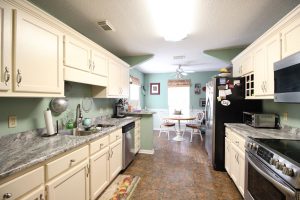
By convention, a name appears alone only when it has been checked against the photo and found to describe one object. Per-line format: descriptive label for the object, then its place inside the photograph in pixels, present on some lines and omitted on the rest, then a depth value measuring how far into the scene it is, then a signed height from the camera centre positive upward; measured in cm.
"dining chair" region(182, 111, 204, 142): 486 -81
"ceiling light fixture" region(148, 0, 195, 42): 179 +108
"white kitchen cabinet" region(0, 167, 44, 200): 92 -54
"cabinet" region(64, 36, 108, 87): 178 +48
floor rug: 205 -126
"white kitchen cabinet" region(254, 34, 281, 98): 186 +46
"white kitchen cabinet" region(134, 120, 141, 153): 337 -82
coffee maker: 367 -25
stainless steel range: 100 -52
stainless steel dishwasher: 273 -81
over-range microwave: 139 +20
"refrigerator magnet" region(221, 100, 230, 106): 274 -4
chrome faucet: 240 -29
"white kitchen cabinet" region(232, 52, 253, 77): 250 +62
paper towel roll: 174 -26
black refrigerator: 274 -13
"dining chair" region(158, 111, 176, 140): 615 -114
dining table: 477 -58
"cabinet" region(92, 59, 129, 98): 281 +33
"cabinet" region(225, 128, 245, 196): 193 -81
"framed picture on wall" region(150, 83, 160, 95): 652 +45
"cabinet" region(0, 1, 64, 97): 116 +37
